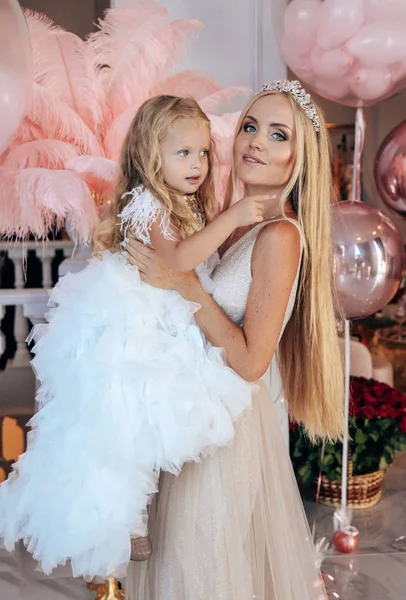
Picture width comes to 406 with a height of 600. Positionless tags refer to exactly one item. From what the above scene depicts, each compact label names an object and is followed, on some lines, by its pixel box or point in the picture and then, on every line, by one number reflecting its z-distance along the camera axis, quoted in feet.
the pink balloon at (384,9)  7.59
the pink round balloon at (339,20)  7.48
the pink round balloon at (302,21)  7.71
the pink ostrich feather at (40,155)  7.17
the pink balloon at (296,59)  8.02
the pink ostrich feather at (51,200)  6.62
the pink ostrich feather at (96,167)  6.98
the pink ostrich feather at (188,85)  7.61
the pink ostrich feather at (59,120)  7.29
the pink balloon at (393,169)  9.74
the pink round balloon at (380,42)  7.65
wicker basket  10.23
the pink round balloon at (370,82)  8.05
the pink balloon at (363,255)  8.41
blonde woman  5.38
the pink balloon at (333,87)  8.18
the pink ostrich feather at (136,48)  7.22
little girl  5.08
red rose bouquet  10.21
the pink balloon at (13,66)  6.07
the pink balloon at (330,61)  7.85
